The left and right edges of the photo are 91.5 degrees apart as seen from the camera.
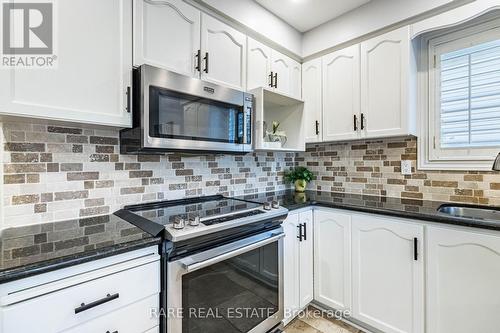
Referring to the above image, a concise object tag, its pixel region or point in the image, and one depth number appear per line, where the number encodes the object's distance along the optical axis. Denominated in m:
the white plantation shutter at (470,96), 1.70
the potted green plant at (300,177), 2.51
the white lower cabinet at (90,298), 0.74
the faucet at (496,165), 1.35
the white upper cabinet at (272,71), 1.95
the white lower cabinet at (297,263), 1.76
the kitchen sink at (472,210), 1.62
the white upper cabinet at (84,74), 1.00
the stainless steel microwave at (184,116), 1.29
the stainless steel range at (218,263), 1.08
